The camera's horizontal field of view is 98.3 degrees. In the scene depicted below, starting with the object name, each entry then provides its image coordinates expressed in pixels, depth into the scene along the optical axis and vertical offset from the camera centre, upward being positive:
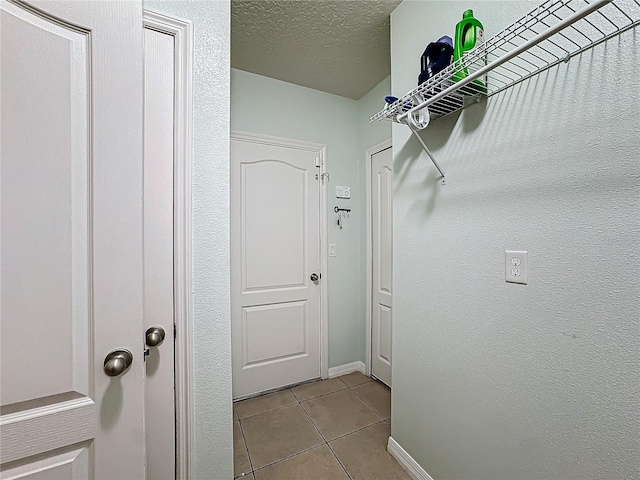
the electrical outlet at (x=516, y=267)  0.98 -0.11
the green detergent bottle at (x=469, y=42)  1.03 +0.74
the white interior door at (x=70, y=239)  0.61 +0.00
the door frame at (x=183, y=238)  1.03 +0.00
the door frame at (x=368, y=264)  2.51 -0.25
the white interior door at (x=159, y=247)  1.00 -0.04
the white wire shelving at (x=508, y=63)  0.75 +0.58
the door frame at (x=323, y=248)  2.40 -0.10
